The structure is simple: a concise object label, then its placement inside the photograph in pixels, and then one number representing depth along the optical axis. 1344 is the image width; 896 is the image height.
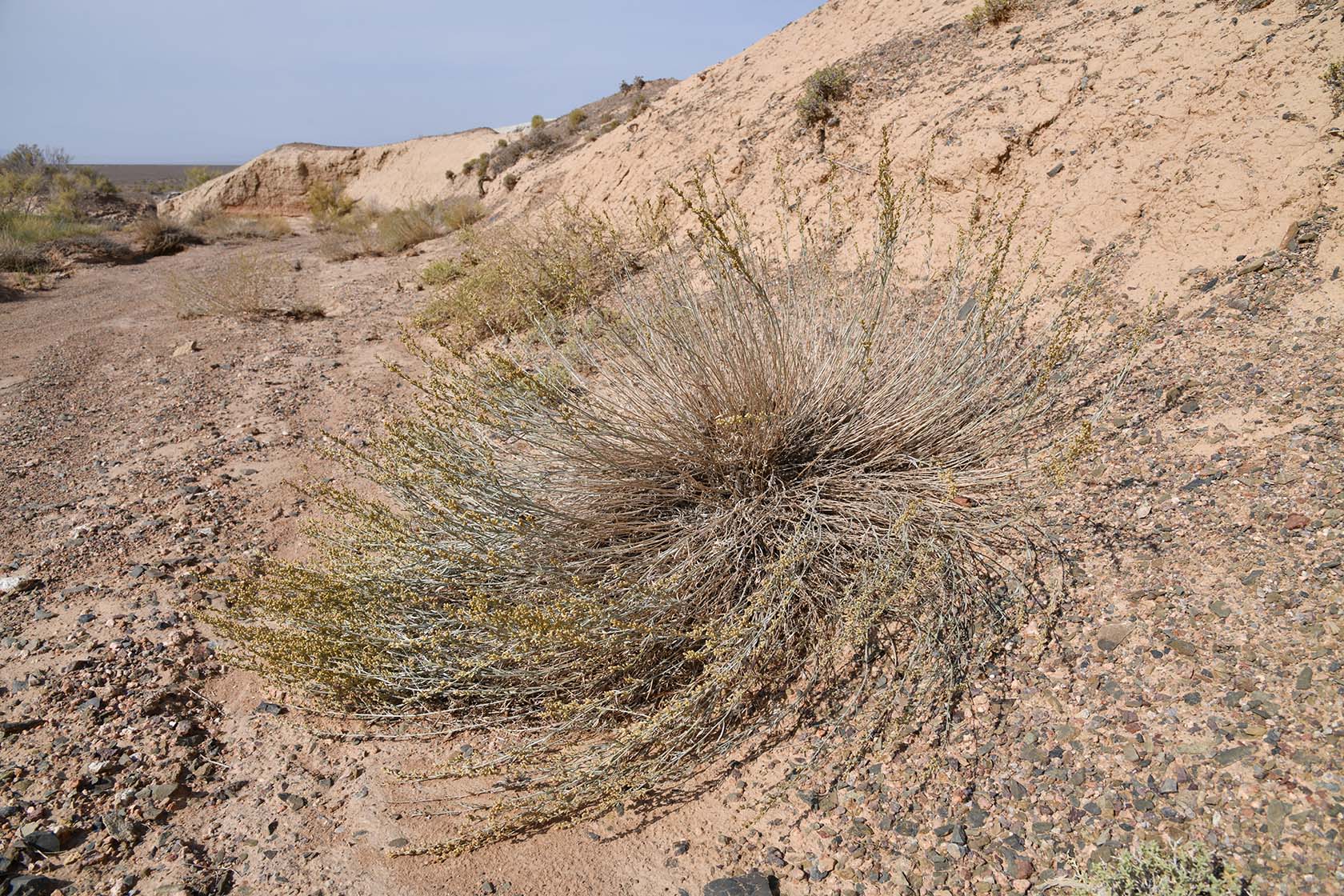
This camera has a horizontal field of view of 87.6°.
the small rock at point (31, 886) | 1.82
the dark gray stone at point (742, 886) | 1.77
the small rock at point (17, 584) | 3.05
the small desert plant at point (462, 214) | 11.56
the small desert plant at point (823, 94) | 5.88
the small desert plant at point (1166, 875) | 1.36
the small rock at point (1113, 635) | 1.92
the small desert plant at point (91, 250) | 12.05
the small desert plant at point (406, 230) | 11.47
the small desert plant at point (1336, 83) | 3.09
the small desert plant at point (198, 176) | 23.55
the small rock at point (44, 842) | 1.96
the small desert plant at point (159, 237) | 13.68
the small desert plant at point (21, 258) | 10.63
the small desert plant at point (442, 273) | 8.13
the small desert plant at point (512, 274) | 5.66
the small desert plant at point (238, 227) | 15.65
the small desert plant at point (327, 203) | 16.92
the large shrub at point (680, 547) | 2.14
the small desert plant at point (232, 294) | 7.79
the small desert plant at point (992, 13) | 5.34
